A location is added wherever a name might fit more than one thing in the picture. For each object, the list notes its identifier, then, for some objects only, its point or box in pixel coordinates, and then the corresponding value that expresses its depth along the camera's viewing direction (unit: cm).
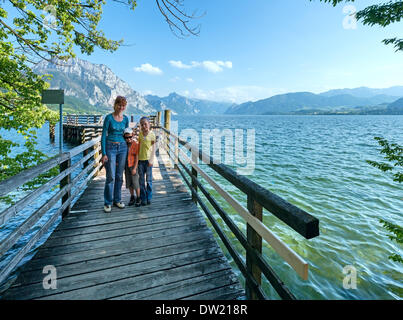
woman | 389
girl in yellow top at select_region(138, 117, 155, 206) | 435
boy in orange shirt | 432
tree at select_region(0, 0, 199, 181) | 568
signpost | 442
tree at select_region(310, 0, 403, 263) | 436
